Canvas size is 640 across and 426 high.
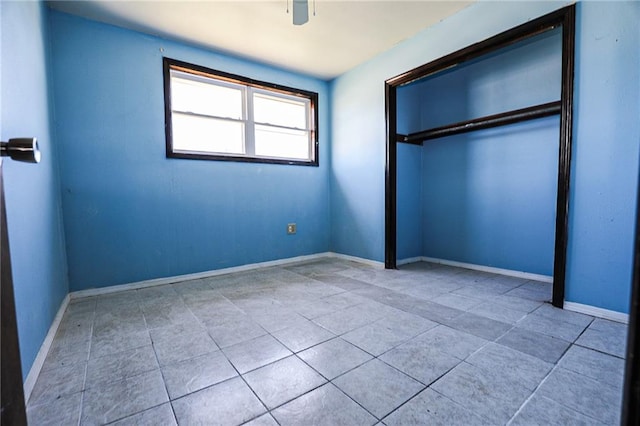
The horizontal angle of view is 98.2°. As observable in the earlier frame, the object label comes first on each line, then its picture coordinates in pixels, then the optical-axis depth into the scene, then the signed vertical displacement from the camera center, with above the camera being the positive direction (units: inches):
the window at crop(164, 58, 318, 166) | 116.6 +38.2
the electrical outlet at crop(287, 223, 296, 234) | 145.3 -15.9
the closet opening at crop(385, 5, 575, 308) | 90.3 +17.6
